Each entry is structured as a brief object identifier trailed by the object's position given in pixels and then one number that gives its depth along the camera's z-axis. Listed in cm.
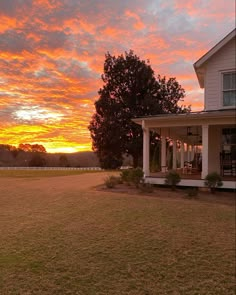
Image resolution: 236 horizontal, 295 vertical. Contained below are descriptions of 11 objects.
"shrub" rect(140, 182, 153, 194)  896
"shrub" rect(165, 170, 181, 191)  934
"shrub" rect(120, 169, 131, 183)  1031
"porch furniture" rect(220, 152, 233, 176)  1063
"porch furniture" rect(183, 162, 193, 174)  1216
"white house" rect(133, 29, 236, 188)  1026
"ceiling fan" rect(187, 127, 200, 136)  1307
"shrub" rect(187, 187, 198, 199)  830
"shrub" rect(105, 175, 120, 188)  1008
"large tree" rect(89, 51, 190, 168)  1943
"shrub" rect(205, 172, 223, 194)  878
